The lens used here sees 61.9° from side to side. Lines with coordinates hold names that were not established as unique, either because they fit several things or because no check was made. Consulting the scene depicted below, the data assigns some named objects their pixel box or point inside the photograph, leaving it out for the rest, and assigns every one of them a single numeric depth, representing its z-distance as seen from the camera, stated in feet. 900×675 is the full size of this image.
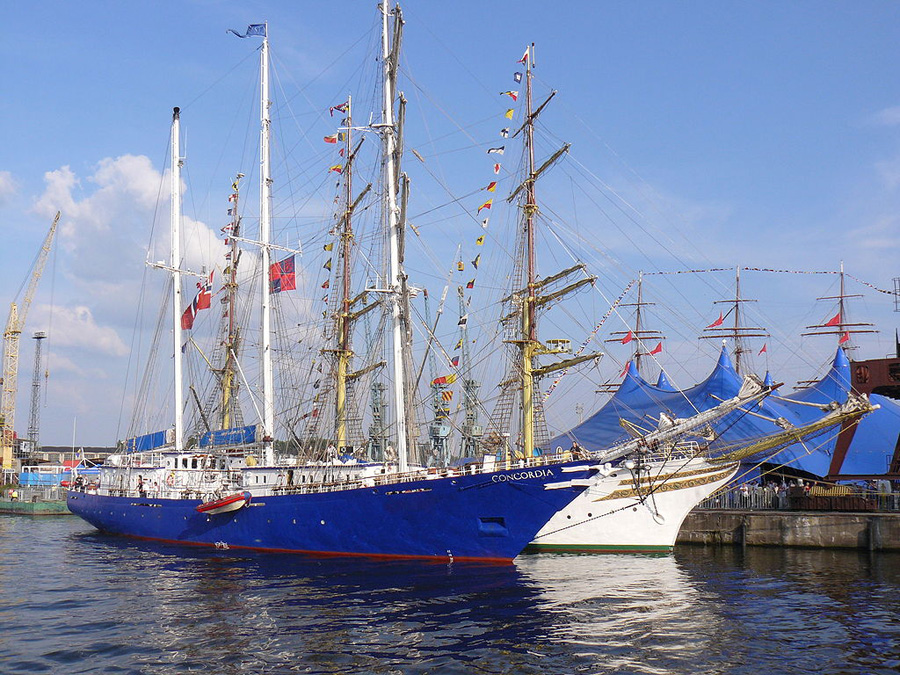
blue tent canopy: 150.05
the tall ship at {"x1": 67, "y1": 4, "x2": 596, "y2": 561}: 103.04
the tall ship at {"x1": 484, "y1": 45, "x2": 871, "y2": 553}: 101.04
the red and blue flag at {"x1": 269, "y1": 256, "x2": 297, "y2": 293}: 144.90
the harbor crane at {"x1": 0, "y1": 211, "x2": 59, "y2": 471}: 360.28
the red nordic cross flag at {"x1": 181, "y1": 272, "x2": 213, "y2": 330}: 159.43
